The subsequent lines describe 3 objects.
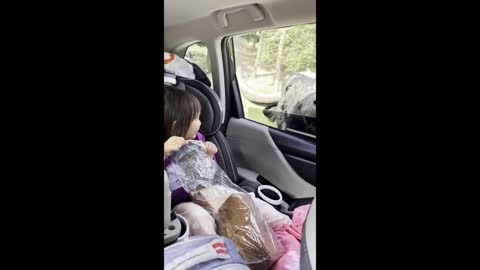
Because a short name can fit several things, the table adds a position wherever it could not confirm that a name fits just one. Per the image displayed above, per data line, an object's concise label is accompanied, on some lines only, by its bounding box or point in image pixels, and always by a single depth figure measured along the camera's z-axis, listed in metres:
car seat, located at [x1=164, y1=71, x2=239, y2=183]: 1.37
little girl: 1.10
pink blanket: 1.08
